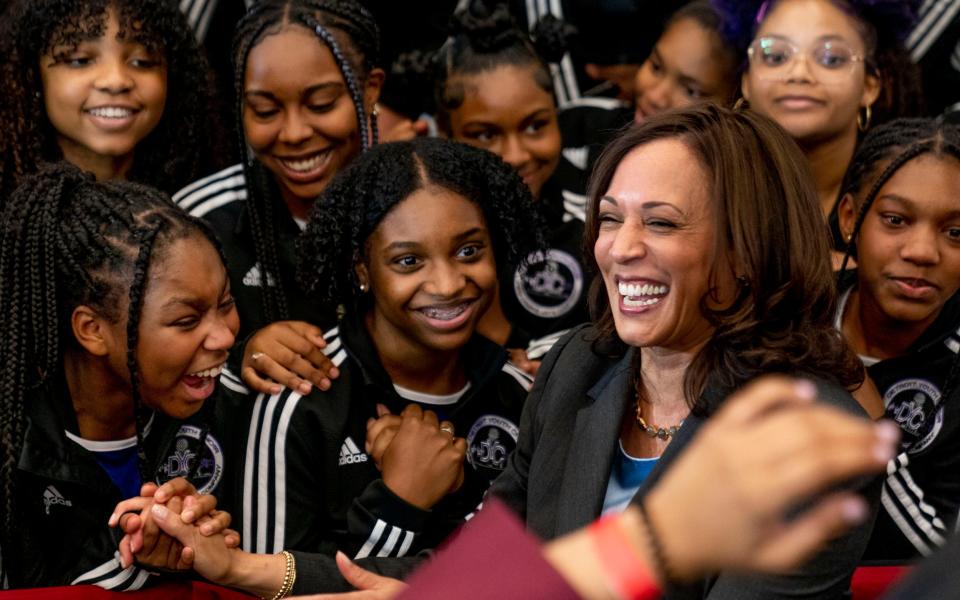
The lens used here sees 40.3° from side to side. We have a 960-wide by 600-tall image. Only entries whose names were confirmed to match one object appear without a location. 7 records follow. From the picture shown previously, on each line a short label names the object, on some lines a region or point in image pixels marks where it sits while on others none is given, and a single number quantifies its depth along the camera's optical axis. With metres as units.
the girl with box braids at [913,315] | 3.08
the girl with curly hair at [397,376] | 2.93
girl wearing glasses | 3.75
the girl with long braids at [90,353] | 2.75
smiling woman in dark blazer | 2.37
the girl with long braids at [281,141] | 3.61
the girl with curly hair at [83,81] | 3.51
